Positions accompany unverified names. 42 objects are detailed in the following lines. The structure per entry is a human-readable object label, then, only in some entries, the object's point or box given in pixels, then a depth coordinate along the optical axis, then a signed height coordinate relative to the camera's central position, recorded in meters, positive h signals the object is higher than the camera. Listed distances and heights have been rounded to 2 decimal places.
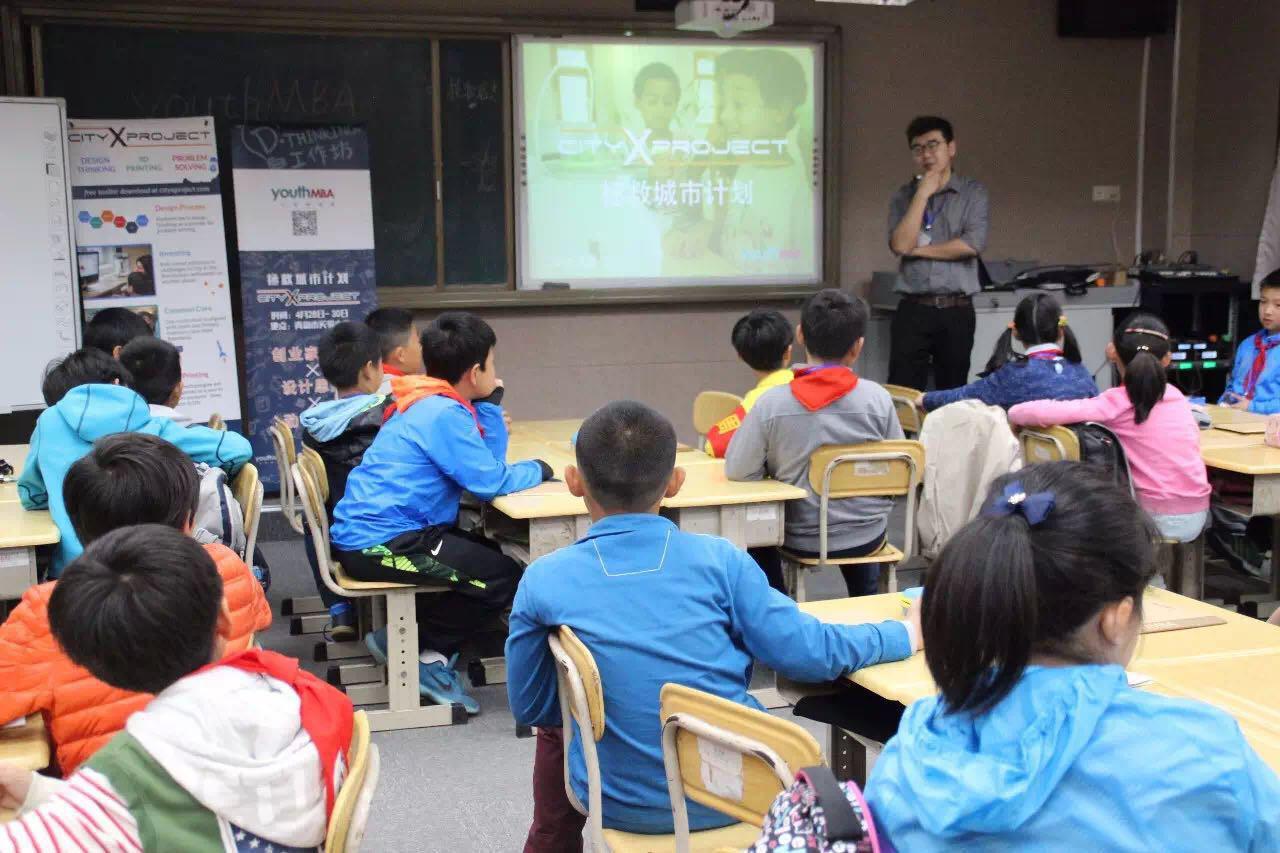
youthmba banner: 6.09 +0.01
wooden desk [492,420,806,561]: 3.58 -0.71
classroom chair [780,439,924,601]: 3.82 -0.65
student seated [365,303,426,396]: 4.91 -0.33
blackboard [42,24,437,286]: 6.02 +0.77
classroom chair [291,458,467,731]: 3.72 -1.09
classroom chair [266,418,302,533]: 4.37 -0.68
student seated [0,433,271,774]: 1.97 -0.56
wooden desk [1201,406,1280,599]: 3.92 -0.65
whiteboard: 5.64 +0.02
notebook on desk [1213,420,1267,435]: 4.56 -0.64
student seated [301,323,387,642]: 4.14 -0.48
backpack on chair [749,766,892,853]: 1.19 -0.51
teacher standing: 6.52 -0.08
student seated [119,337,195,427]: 3.88 -0.32
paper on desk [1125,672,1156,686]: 1.91 -0.62
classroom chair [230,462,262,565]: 3.54 -0.66
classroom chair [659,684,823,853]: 1.60 -0.63
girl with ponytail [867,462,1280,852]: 1.20 -0.44
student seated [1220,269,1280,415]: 5.11 -0.49
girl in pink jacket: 4.07 -0.60
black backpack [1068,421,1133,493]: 4.18 -0.64
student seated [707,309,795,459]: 4.34 -0.34
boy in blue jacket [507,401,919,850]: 2.03 -0.58
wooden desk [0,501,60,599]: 3.19 -0.72
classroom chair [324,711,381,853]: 1.54 -0.64
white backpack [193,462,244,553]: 3.37 -0.65
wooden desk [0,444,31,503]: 3.82 -0.68
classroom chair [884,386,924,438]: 5.05 -0.62
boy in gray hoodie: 3.84 -0.51
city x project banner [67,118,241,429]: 5.89 +0.09
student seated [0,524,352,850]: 1.44 -0.54
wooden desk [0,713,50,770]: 1.87 -0.70
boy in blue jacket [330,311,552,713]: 3.69 -0.65
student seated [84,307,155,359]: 4.58 -0.26
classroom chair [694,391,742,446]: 5.21 -0.63
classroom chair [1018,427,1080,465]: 4.17 -0.64
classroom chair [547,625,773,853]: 1.94 -0.71
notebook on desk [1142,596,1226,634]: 2.20 -0.63
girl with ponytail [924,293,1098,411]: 4.53 -0.41
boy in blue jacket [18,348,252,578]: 3.38 -0.45
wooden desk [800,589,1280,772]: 1.81 -0.63
